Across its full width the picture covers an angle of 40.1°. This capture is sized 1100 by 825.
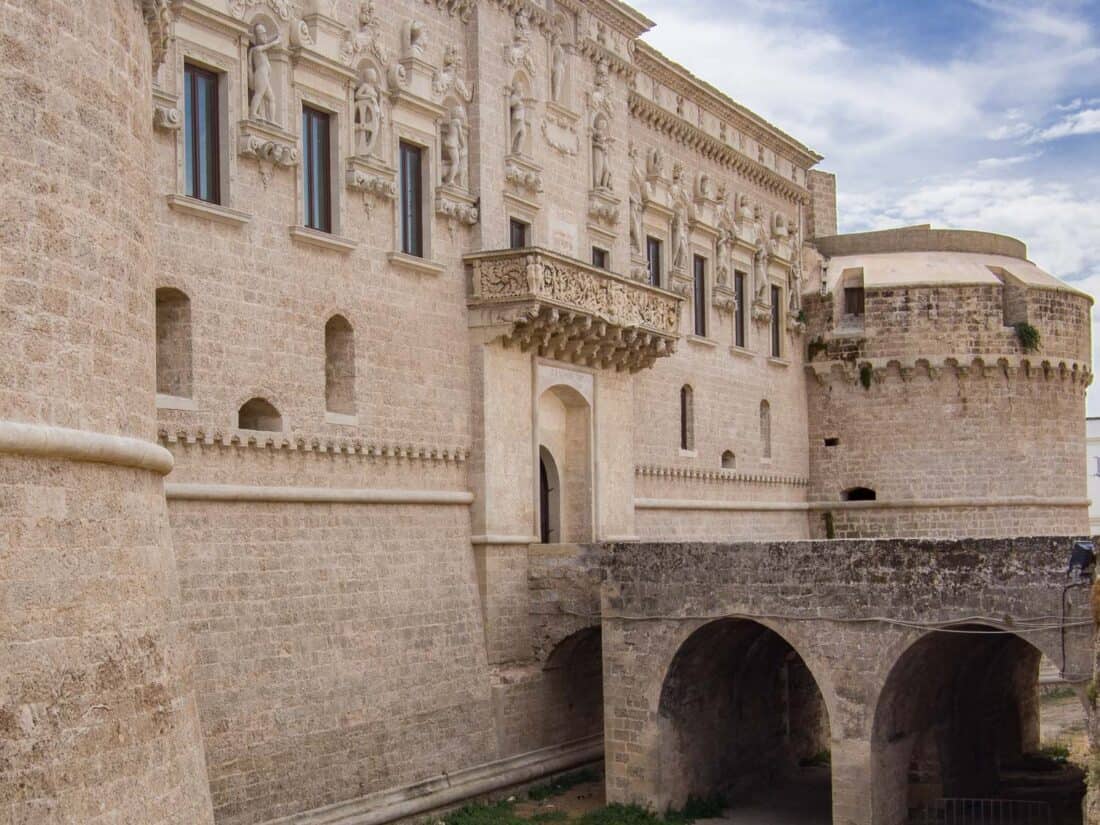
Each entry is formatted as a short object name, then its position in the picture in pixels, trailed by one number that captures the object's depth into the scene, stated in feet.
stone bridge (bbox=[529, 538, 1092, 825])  61.00
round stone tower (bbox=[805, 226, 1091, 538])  104.53
